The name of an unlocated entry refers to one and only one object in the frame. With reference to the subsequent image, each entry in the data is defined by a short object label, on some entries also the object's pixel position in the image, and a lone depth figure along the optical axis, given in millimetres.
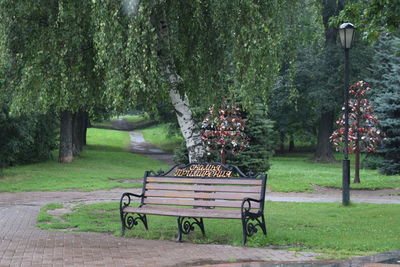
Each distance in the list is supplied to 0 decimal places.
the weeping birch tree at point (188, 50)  9828
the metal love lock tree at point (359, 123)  22055
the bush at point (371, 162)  29592
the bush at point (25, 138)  24078
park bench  9242
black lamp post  14406
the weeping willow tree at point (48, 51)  10727
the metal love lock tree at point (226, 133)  21922
